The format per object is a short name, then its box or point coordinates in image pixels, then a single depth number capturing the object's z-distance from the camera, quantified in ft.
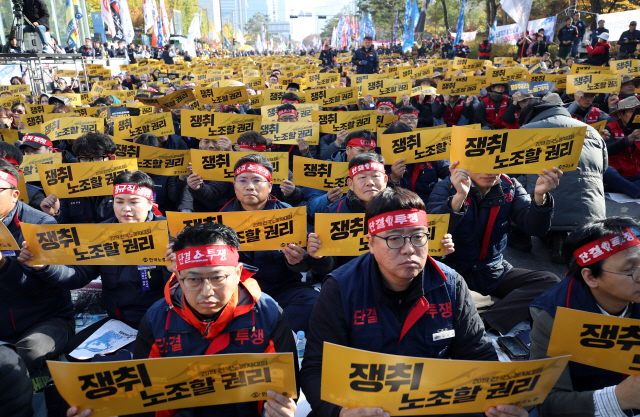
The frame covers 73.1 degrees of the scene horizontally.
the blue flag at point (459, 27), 75.25
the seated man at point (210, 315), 7.60
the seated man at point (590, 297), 7.30
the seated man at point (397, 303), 7.51
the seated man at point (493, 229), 11.39
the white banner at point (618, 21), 57.62
